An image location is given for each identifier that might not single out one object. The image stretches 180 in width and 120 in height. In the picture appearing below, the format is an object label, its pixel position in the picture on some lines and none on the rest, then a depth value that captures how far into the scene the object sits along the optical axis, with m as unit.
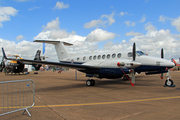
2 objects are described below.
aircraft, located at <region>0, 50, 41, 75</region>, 29.64
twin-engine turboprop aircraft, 10.06
